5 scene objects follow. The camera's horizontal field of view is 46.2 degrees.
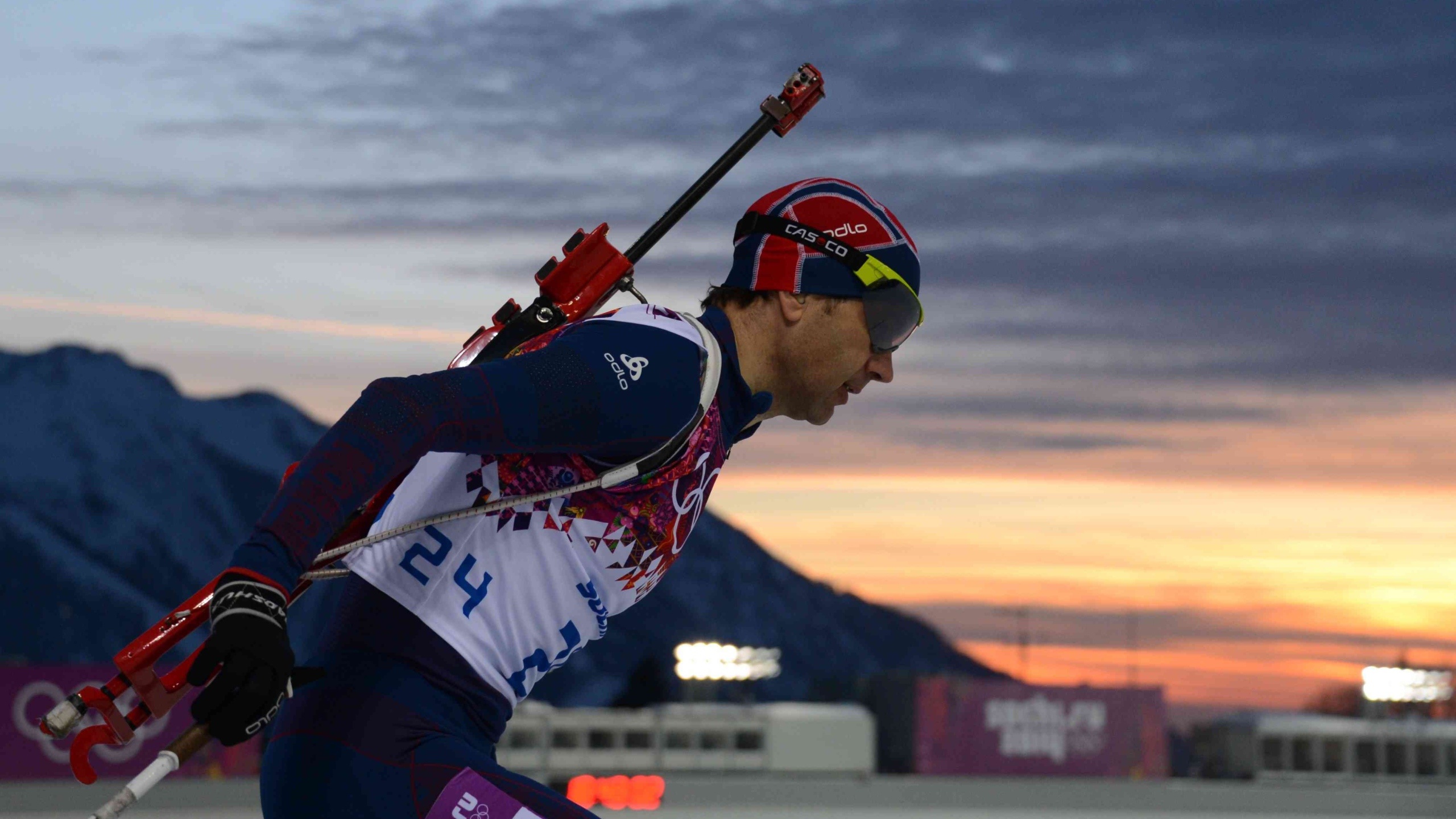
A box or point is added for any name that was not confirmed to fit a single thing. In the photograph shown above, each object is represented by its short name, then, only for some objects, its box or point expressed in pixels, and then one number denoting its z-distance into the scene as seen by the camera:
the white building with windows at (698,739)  41.72
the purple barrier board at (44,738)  30.47
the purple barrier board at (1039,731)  48.59
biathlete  2.78
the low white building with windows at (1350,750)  49.66
